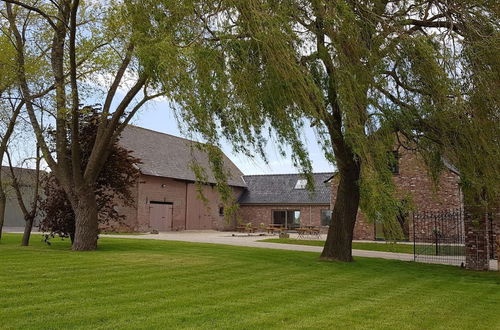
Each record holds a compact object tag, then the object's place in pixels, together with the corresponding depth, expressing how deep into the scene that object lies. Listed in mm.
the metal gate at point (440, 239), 17666
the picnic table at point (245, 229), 33794
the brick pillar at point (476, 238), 13211
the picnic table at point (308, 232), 29453
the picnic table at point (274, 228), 33709
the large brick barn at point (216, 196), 26359
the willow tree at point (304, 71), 8281
